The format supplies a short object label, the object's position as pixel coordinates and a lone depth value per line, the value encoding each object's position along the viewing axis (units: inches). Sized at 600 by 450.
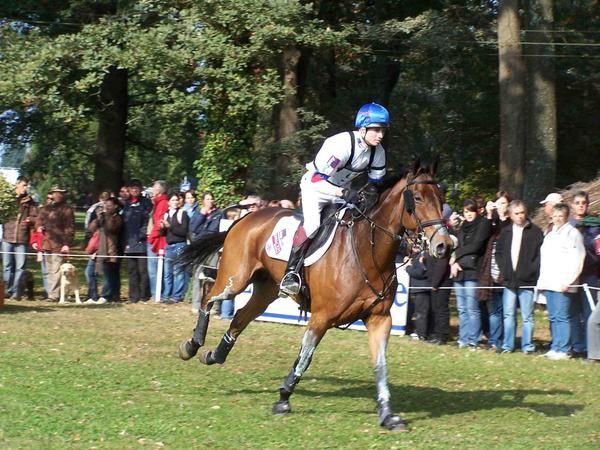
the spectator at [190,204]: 706.2
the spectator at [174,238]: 702.5
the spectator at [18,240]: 731.4
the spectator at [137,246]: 727.1
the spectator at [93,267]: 733.9
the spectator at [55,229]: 730.2
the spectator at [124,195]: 746.9
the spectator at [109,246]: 726.5
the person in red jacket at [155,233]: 719.1
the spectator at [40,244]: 734.5
